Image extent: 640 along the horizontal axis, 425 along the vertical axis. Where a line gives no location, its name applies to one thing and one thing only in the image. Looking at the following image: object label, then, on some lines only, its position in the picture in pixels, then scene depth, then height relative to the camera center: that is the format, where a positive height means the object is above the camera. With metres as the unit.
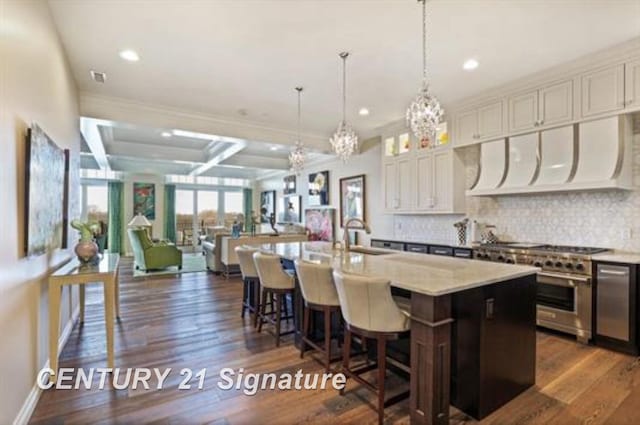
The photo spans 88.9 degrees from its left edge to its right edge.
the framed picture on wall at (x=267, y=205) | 11.63 +0.24
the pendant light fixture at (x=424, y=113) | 2.84 +0.87
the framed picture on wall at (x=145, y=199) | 11.48 +0.42
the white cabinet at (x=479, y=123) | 4.30 +1.23
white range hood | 3.36 +0.61
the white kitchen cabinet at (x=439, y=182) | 4.93 +0.47
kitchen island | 1.96 -0.80
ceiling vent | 3.88 +1.64
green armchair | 7.38 -0.97
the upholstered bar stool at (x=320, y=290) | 2.58 -0.63
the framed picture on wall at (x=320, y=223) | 8.10 -0.30
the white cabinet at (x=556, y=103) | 3.65 +1.26
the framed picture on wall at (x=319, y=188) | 8.27 +0.60
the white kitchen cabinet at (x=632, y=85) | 3.17 +1.25
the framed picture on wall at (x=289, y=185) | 10.08 +0.83
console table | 2.63 -0.64
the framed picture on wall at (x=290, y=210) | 9.77 +0.04
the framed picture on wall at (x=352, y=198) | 7.12 +0.31
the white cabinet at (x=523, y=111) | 3.94 +1.25
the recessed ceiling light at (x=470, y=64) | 3.56 +1.65
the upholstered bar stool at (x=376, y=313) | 2.06 -0.66
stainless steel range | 3.34 -0.77
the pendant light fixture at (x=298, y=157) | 4.85 +0.81
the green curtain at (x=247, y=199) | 13.44 +0.50
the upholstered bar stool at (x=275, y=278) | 3.27 -0.67
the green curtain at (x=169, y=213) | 11.91 -0.08
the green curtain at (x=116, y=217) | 10.95 -0.21
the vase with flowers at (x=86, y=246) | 3.22 -0.35
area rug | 7.37 -1.43
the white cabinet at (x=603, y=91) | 3.29 +1.27
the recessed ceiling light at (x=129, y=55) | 3.39 +1.65
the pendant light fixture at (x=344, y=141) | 3.92 +0.86
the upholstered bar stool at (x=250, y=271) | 3.72 -0.70
